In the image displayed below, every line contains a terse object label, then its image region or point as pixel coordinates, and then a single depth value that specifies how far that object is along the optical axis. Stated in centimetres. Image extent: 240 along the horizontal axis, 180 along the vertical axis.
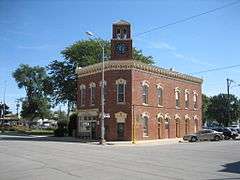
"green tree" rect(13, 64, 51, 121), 6217
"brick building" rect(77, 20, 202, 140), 2859
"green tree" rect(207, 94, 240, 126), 7148
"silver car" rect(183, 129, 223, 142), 2957
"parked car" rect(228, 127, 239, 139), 3272
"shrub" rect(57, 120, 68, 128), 3791
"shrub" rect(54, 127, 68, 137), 3695
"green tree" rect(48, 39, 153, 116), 4110
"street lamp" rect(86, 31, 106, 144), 2493
